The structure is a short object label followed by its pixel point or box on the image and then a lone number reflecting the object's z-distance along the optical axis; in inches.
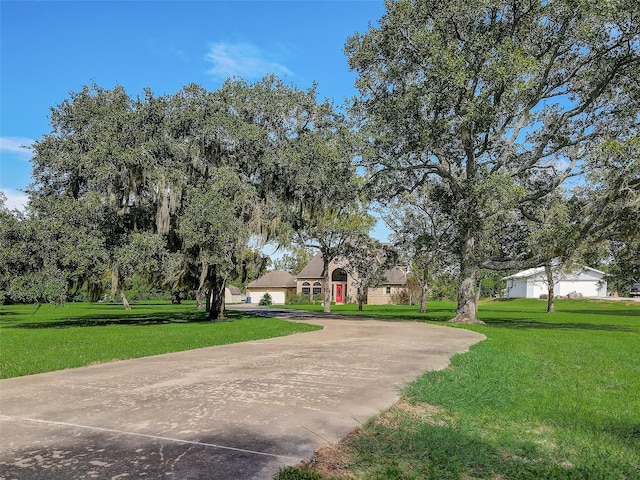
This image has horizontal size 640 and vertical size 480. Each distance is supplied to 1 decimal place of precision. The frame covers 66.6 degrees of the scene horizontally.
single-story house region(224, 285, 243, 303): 2792.8
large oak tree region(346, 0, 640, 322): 690.8
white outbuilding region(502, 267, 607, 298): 2704.2
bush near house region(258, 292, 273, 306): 2158.0
